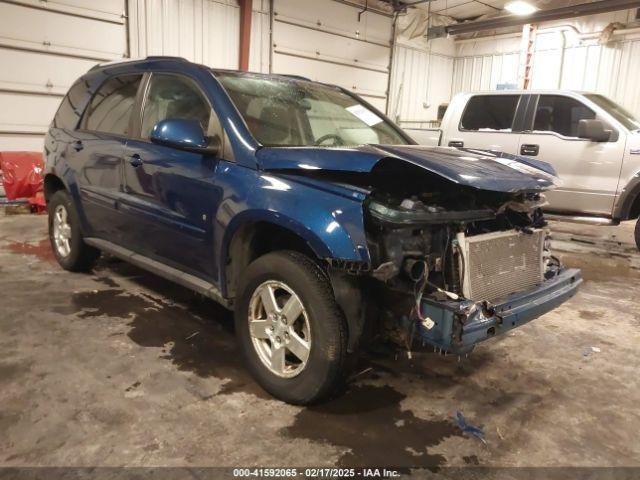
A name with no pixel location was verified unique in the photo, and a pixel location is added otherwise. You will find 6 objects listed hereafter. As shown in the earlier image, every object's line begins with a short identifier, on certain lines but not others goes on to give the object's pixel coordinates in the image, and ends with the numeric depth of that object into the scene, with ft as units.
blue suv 7.07
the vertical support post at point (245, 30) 32.19
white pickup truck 19.40
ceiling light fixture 36.58
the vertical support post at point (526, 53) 38.27
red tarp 24.68
